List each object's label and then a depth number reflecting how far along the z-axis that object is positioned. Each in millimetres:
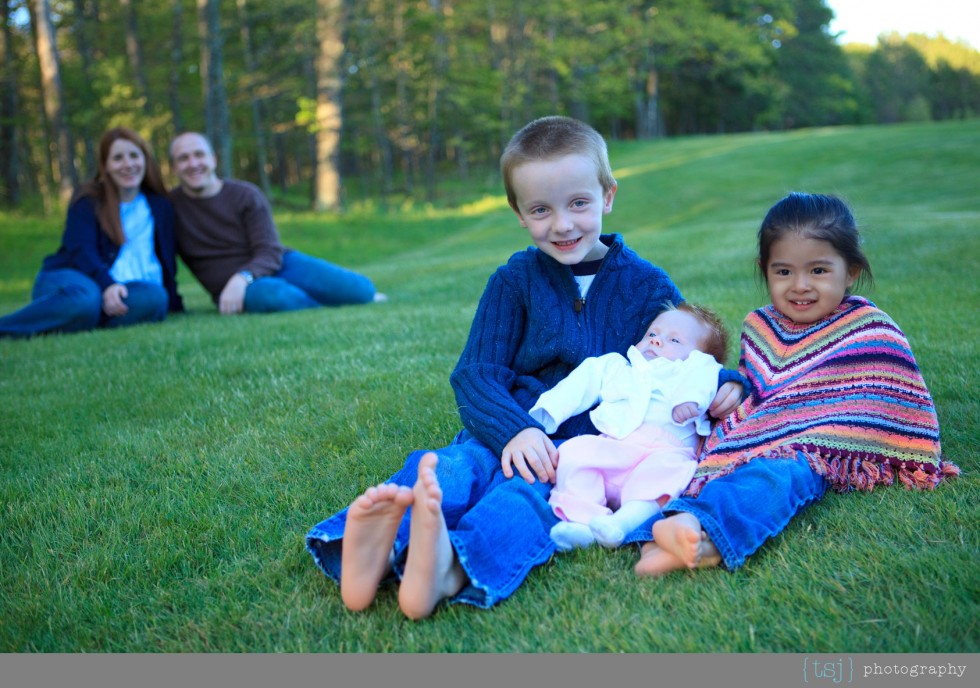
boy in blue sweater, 1977
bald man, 7277
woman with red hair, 6598
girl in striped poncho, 2352
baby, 2395
